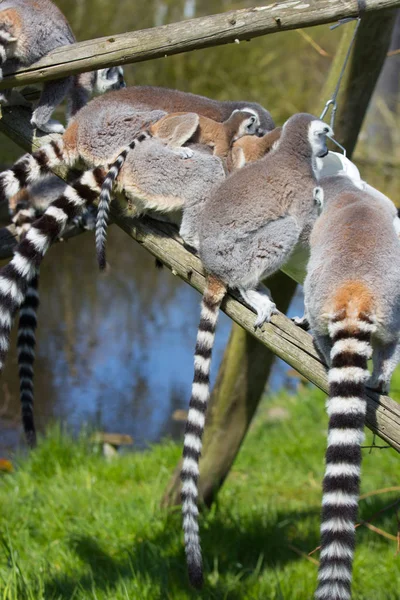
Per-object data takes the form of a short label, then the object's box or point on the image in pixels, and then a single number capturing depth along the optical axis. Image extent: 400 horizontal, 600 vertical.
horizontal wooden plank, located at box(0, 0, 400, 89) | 5.70
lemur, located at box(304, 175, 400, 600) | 4.50
